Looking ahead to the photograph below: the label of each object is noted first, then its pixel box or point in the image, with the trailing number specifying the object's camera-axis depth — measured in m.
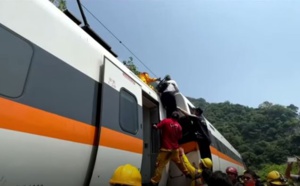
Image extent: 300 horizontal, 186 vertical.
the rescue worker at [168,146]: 5.89
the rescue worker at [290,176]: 6.50
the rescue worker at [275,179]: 4.84
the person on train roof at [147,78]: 7.51
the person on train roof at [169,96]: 6.89
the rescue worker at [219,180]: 3.01
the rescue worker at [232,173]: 5.62
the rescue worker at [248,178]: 5.68
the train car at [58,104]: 2.62
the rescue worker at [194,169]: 6.19
